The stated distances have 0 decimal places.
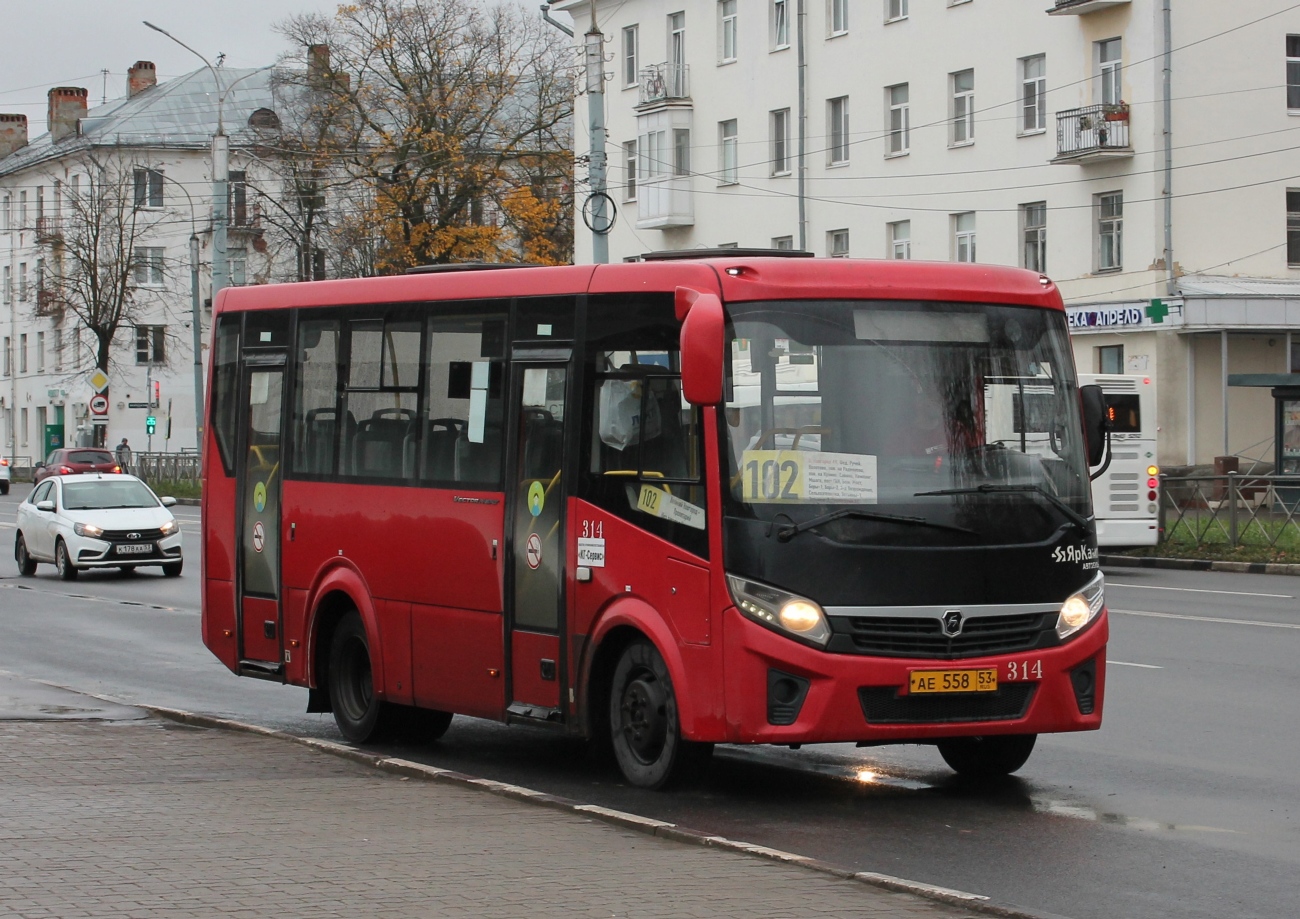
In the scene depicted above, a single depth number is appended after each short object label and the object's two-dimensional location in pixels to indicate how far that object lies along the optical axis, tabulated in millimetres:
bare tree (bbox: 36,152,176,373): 73938
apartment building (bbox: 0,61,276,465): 83312
